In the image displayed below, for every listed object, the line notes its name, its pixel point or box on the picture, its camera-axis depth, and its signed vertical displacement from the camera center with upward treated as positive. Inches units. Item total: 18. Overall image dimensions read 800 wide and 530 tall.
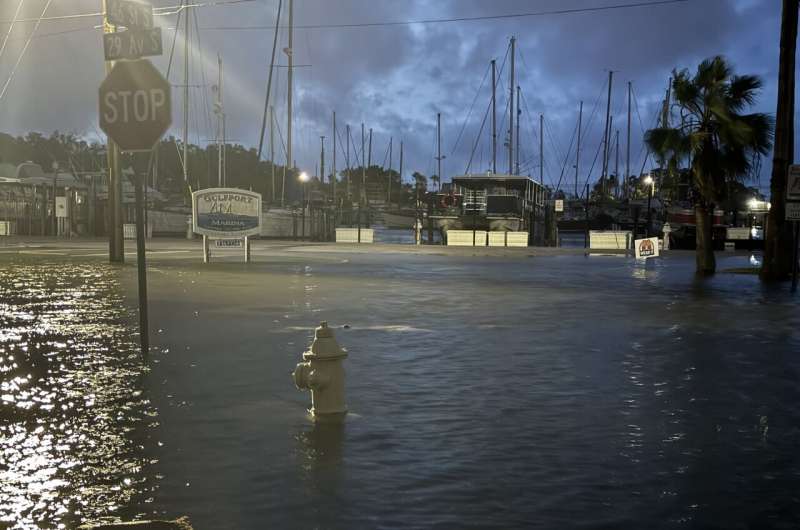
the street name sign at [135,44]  401.4 +71.9
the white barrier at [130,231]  2020.2 -41.6
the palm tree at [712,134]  1020.5 +87.8
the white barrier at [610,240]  1754.4 -47.4
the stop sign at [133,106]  376.5 +42.3
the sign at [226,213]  1107.9 -0.6
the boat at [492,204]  2079.2 +22.4
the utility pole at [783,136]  924.0 +78.7
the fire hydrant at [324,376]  285.7 -49.6
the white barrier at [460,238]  1924.2 -49.5
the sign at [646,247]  1307.8 -45.1
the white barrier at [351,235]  1989.4 -46.1
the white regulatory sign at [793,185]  801.6 +25.8
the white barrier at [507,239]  1875.0 -49.6
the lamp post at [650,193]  1865.8 +41.8
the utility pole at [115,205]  1003.0 +7.1
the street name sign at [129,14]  411.5 +86.4
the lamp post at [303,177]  2169.3 +81.8
